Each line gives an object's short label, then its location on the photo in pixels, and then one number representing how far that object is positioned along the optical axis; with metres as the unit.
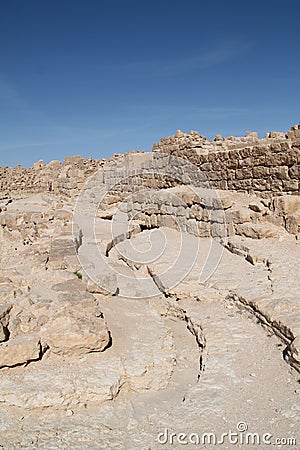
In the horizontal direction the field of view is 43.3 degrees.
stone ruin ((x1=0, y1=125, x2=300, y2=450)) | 3.16
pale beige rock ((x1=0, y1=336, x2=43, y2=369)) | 3.70
